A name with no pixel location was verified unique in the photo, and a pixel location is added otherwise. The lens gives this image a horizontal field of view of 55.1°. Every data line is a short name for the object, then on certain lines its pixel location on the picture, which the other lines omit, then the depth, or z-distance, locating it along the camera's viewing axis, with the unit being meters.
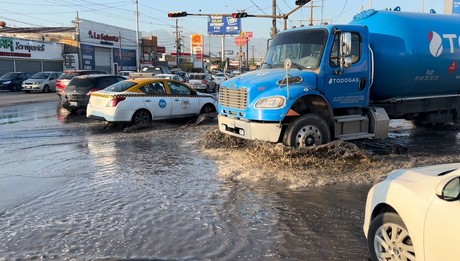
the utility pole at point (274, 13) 31.49
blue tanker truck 8.36
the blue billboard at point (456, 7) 33.94
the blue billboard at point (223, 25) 59.74
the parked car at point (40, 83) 32.62
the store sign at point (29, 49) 42.66
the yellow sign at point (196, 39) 94.06
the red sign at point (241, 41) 82.93
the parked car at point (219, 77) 44.59
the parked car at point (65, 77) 22.59
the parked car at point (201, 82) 33.09
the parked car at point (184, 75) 36.06
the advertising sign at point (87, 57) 55.06
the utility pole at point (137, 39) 62.57
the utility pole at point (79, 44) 54.03
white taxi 12.88
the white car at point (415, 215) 3.12
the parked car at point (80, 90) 16.44
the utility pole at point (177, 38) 87.22
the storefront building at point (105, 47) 55.50
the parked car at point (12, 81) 35.12
